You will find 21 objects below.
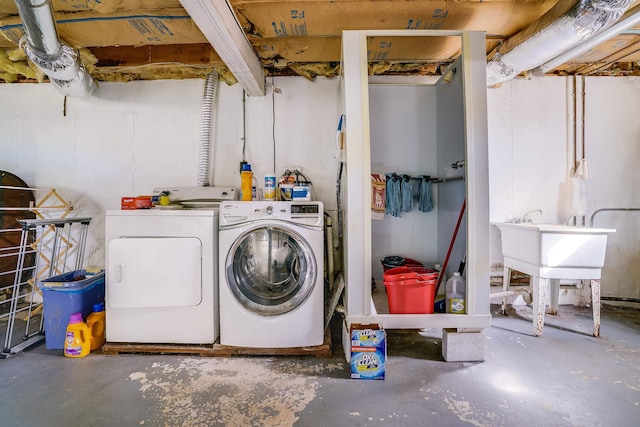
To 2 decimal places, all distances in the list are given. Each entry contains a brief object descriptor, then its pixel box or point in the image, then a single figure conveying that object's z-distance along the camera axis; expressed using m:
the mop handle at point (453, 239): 1.94
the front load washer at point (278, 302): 1.92
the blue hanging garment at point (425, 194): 2.58
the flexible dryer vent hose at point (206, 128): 2.68
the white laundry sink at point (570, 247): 2.09
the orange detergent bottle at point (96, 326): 2.01
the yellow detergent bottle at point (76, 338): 1.93
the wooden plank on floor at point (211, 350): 1.93
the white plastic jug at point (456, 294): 1.83
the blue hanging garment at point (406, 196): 2.56
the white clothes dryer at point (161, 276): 1.91
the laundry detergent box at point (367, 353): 1.69
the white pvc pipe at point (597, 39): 1.81
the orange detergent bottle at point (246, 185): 2.32
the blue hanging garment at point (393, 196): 2.57
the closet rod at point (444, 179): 2.13
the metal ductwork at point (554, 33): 1.62
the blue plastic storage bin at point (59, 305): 2.00
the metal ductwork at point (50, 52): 1.64
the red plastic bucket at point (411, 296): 1.81
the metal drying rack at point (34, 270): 1.98
